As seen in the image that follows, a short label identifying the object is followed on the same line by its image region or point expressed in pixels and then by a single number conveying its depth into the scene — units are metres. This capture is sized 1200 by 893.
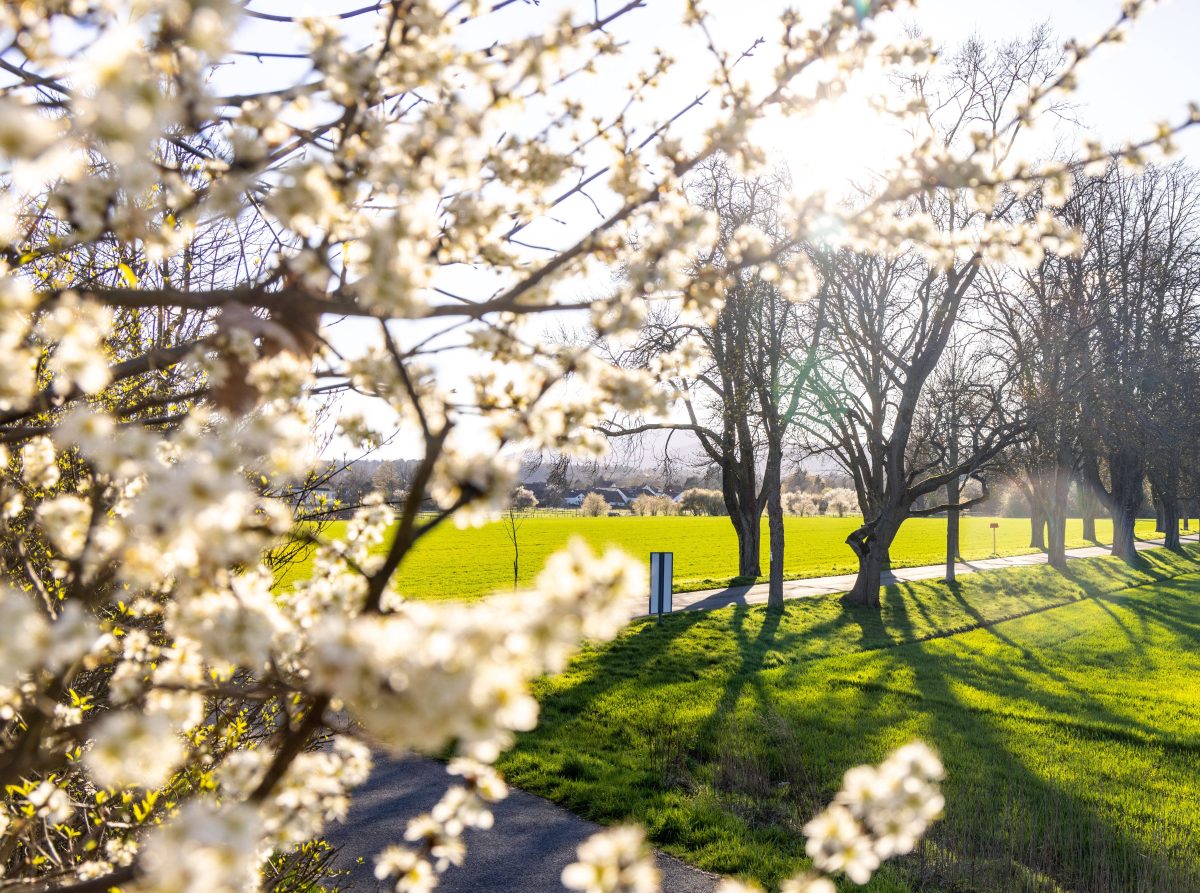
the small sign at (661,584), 15.17
